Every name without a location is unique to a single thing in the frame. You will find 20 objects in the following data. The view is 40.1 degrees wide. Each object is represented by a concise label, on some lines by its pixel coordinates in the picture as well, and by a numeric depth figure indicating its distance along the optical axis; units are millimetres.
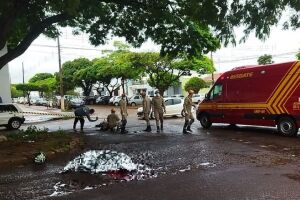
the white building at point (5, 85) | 33281
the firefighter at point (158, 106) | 17438
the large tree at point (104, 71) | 52344
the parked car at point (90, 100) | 62656
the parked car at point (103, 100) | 59578
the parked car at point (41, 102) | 67069
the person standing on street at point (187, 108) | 16234
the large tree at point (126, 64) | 43906
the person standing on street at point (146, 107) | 17625
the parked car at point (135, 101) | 50625
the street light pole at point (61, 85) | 41281
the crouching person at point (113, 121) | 17953
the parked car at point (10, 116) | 22555
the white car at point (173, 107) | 25938
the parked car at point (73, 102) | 46456
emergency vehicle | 13914
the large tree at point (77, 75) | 61156
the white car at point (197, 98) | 50441
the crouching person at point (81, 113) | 19297
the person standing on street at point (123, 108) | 17441
